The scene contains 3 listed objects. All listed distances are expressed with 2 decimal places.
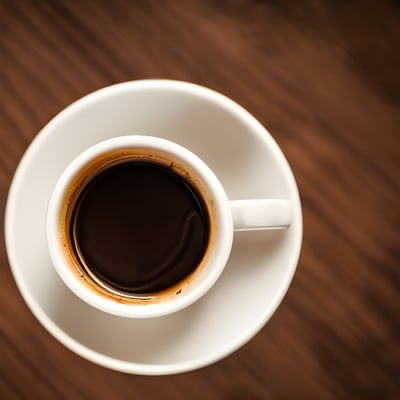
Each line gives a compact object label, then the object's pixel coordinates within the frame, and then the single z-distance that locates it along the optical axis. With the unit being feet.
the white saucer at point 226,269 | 1.36
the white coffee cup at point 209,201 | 1.31
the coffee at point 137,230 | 1.47
